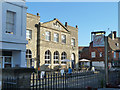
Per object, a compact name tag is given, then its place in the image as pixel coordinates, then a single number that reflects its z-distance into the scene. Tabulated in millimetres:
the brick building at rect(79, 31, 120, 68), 31769
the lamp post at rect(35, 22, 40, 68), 18885
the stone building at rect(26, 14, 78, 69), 18534
